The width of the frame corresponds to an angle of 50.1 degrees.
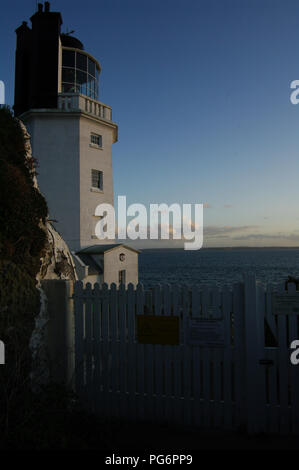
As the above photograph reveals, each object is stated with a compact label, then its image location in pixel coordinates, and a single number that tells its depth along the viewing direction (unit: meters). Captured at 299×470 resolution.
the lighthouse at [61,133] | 18.23
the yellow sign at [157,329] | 5.00
